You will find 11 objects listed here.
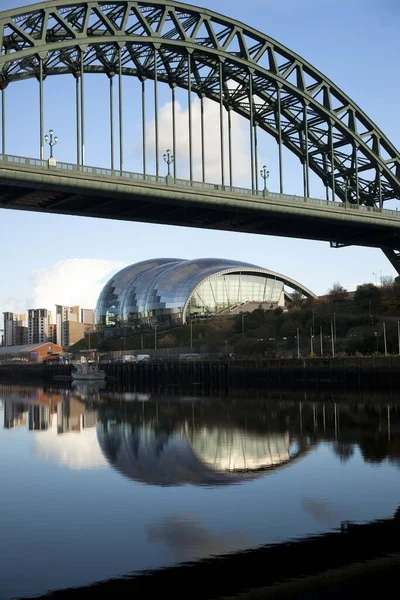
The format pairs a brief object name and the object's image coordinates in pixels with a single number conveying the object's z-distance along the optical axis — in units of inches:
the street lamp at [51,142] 2049.8
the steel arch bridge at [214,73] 2075.5
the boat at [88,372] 4707.2
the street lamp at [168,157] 2389.3
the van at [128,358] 4730.6
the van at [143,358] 4541.1
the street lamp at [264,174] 2546.8
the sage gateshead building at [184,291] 5969.5
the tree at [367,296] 3752.5
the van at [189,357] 4162.4
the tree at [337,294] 4261.1
